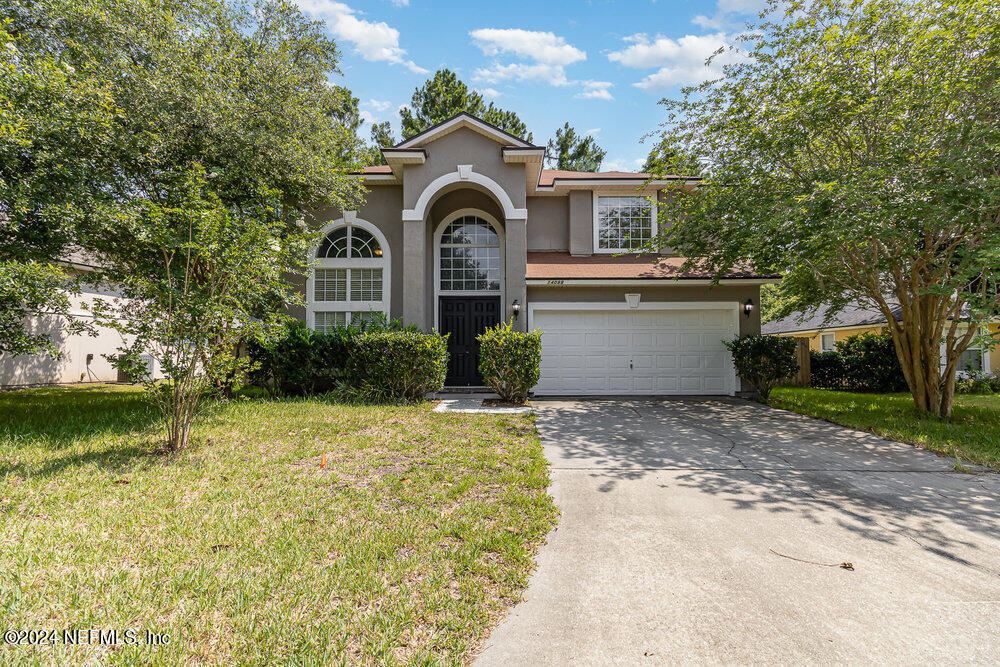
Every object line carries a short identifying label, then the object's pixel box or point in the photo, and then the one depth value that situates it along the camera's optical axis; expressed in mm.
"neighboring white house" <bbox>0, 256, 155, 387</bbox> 11359
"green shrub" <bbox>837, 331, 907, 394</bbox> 12469
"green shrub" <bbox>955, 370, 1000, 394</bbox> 12180
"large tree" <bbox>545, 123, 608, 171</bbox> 23750
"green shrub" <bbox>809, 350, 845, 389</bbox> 13477
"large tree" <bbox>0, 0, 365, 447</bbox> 4863
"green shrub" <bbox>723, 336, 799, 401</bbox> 9820
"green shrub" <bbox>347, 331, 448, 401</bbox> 8617
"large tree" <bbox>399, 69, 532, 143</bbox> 20172
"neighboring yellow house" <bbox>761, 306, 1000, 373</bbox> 13969
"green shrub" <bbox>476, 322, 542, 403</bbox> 8711
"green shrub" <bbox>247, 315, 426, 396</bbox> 9109
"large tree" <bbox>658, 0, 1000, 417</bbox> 5953
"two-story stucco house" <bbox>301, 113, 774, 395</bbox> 10312
